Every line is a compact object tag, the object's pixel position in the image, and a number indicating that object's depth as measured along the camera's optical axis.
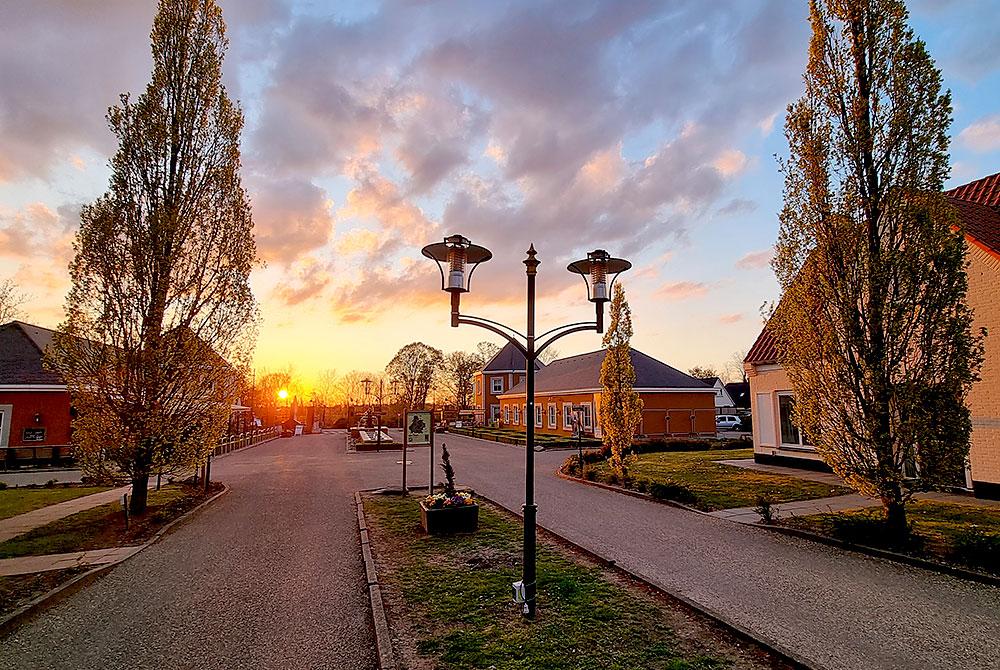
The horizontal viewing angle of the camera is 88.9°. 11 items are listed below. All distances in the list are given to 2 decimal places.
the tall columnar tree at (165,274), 10.48
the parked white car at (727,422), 42.47
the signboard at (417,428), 12.72
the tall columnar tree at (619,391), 14.70
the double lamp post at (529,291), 5.50
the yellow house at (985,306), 10.92
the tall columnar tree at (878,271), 7.55
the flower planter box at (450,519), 8.70
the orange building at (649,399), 29.55
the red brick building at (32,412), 20.84
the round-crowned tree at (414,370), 56.06
